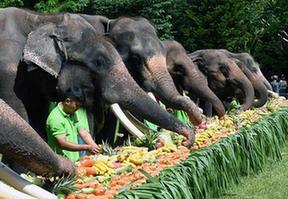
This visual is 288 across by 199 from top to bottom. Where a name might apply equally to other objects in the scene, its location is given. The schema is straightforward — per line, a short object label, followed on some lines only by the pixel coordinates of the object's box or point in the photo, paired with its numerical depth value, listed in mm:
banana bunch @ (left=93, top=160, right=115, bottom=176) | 7911
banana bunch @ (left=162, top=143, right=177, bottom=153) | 10156
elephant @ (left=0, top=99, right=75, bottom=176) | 5353
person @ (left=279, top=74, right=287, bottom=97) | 53138
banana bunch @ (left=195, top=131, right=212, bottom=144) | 11993
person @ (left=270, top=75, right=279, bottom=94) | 48977
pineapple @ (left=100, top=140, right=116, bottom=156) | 9646
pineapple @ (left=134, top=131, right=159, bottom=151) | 10604
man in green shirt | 9432
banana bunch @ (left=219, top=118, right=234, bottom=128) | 15242
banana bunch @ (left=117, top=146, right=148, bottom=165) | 8849
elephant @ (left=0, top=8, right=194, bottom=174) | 9106
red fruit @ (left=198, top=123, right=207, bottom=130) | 13743
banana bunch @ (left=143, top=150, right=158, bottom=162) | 9209
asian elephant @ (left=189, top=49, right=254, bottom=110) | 21287
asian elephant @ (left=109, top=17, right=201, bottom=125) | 12484
